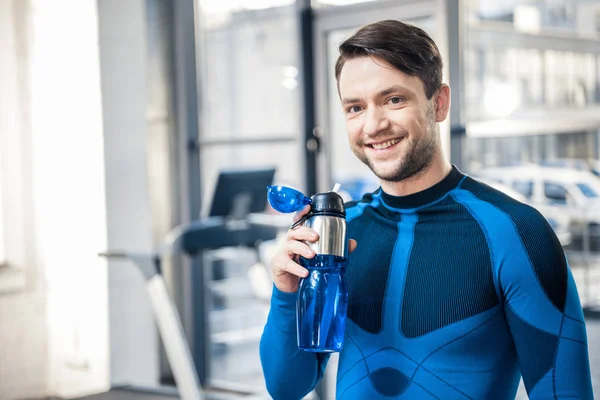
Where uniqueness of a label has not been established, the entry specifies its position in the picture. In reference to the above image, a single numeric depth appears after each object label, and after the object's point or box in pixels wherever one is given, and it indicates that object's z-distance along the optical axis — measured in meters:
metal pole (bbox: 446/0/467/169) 2.96
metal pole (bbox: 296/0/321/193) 3.55
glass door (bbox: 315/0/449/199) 3.45
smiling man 1.02
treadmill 3.10
